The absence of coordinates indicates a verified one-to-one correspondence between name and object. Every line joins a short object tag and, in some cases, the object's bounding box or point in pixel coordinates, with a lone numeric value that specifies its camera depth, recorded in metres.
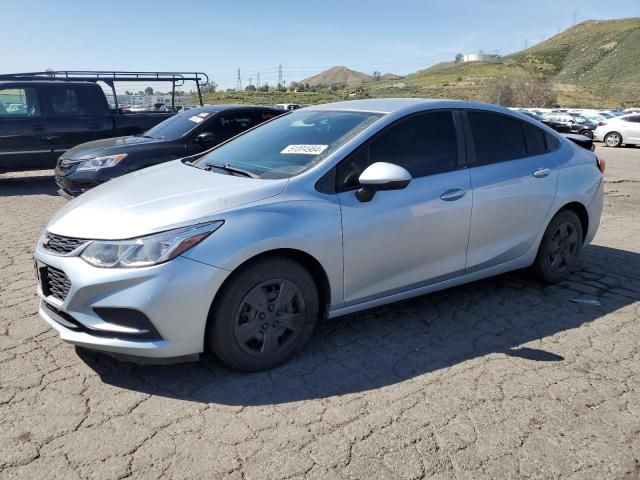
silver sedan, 2.95
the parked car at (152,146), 7.38
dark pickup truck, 9.55
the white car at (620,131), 21.75
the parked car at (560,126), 24.43
